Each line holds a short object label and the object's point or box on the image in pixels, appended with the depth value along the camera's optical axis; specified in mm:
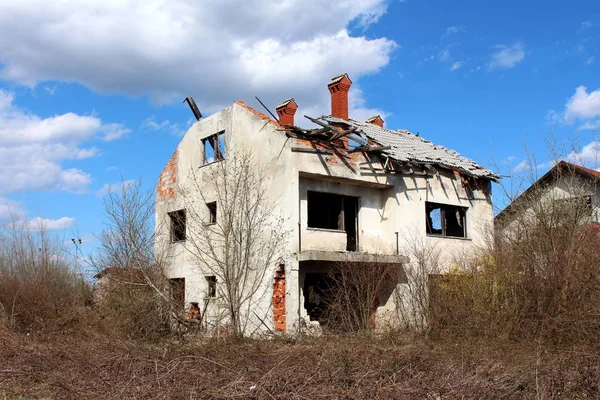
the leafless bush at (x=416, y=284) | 17266
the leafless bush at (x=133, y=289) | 18266
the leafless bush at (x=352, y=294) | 17031
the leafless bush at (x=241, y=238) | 17562
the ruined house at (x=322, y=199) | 17516
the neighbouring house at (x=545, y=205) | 17859
